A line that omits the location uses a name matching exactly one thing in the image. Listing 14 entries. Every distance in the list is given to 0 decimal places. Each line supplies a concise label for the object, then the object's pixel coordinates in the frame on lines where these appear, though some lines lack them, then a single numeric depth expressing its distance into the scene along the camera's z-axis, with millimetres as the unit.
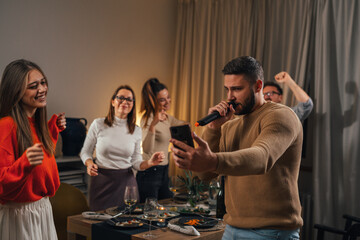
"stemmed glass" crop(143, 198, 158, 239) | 2035
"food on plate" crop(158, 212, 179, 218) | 2324
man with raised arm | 3201
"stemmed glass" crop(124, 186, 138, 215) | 2131
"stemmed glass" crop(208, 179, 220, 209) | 2578
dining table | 1964
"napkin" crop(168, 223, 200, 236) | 1988
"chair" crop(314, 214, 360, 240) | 2203
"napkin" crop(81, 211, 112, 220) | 2172
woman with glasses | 3023
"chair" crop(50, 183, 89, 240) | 2621
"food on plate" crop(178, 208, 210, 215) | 2431
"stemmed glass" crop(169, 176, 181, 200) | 2605
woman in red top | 1722
